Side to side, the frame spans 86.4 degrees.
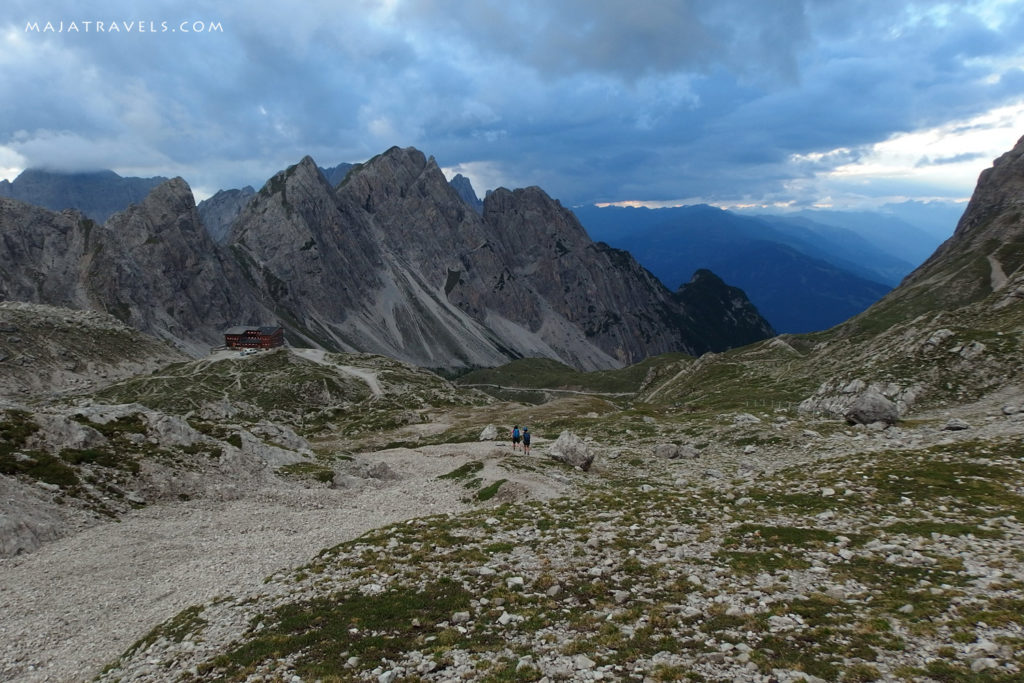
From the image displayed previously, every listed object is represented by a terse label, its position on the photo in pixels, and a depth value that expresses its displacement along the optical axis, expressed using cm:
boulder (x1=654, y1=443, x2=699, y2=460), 4172
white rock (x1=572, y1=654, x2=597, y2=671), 1252
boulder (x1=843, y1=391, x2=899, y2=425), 4175
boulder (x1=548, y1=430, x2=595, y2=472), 4072
